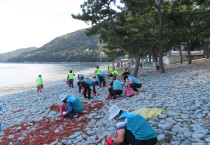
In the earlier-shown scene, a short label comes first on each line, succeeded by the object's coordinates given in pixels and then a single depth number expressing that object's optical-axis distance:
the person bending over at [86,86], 9.97
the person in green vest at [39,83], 16.77
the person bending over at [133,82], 9.39
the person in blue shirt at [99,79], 14.23
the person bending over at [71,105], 6.80
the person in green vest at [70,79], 15.90
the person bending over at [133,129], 3.15
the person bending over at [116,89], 9.11
